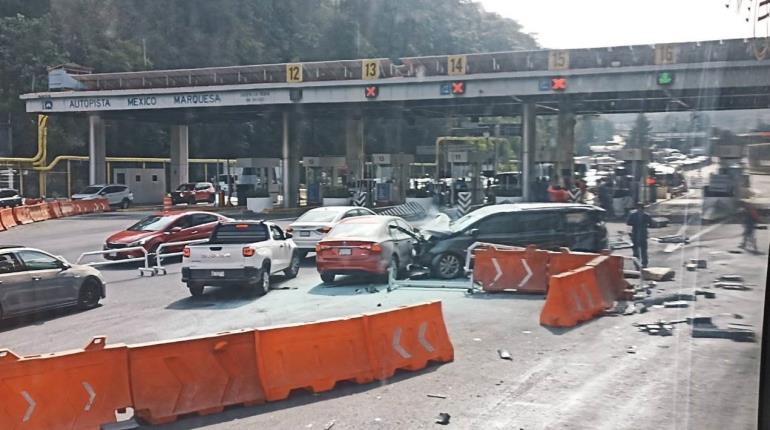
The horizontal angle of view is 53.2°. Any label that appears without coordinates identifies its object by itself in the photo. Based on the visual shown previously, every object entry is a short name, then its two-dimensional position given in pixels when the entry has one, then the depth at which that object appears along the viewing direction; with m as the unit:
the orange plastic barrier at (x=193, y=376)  6.81
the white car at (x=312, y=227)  17.64
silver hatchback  11.13
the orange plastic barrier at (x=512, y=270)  13.20
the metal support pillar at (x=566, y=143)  28.14
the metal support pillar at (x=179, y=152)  44.53
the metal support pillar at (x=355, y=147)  42.50
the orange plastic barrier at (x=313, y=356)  7.27
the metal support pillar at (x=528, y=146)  33.66
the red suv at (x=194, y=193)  41.47
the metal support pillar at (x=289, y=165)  40.97
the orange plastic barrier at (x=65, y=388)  6.21
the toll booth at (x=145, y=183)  39.88
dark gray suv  15.53
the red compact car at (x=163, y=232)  17.78
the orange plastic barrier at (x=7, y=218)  23.73
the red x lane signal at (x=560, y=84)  28.53
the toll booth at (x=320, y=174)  40.88
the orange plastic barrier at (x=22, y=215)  24.96
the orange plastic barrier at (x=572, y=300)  10.29
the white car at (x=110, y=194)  34.41
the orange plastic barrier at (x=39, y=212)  26.38
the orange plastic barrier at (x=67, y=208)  29.48
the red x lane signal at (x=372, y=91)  33.58
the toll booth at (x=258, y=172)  40.03
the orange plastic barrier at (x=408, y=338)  7.98
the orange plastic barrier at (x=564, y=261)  12.95
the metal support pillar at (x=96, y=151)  35.84
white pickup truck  13.52
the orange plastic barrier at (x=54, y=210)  28.31
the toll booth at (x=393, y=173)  39.47
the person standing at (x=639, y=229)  14.12
